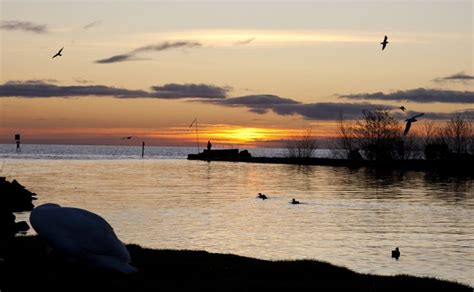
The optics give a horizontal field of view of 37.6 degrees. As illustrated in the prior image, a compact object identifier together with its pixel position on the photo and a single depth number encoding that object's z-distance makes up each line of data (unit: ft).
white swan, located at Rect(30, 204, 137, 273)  41.68
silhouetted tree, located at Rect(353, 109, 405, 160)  401.29
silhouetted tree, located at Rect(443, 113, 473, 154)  397.80
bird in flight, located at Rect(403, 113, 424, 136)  135.45
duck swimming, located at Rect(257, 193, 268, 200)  172.86
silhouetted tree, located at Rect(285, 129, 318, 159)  482.28
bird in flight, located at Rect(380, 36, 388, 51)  124.55
